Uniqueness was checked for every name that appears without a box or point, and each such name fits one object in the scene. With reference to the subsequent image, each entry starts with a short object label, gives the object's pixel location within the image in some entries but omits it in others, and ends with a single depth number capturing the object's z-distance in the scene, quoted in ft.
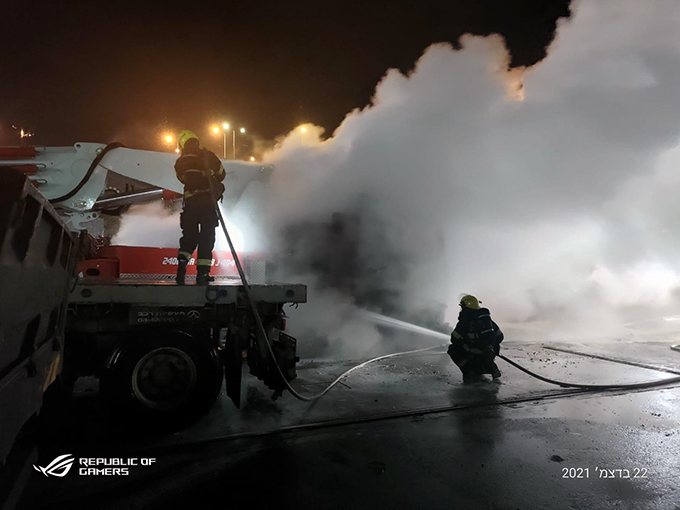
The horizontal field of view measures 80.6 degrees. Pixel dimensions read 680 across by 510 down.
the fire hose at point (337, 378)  12.81
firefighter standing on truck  16.12
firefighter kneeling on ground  19.10
